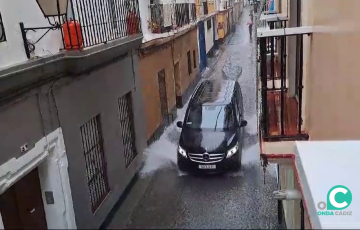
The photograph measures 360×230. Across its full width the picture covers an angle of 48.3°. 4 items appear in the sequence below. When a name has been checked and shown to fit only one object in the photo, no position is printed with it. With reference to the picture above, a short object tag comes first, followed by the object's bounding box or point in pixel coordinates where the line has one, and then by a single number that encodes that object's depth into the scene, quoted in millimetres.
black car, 8875
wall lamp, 4730
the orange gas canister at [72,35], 5508
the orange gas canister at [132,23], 8461
